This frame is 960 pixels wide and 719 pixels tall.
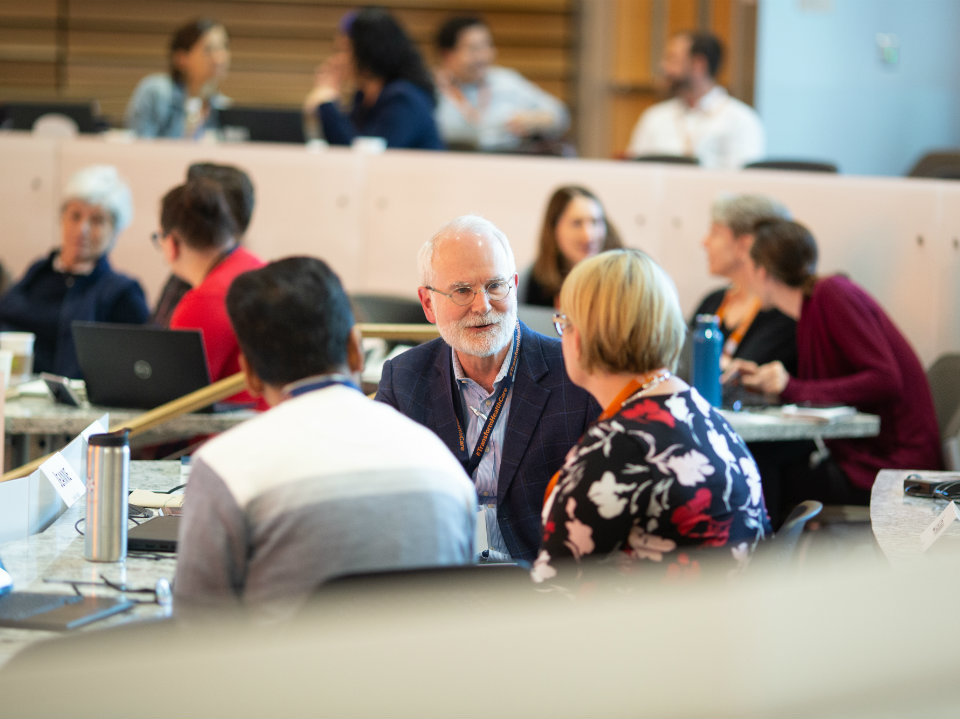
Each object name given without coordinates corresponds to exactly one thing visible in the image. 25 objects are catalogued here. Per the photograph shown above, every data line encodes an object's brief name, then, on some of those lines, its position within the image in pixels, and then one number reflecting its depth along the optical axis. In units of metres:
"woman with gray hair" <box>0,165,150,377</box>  8.50
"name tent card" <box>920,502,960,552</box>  4.02
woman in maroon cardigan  7.43
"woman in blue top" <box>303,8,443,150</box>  10.84
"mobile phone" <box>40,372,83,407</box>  6.48
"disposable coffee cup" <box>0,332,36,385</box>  7.03
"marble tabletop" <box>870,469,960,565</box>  4.01
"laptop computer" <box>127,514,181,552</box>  3.76
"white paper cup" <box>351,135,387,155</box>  11.20
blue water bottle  6.59
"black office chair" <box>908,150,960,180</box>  10.87
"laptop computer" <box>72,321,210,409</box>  6.21
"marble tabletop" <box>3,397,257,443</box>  6.15
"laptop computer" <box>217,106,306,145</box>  11.85
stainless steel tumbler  3.57
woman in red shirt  6.59
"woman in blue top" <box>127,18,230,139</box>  11.92
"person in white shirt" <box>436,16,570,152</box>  13.66
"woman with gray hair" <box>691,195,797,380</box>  7.89
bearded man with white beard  4.42
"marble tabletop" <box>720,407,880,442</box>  6.45
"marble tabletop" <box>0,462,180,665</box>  3.22
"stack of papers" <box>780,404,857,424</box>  6.66
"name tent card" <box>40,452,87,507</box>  3.96
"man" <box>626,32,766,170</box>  12.87
